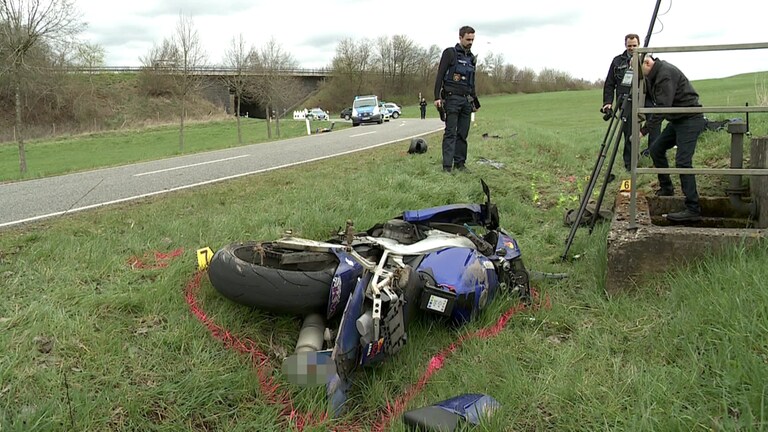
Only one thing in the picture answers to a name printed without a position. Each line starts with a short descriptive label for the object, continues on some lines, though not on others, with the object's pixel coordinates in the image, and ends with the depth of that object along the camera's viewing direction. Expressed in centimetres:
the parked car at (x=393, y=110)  5025
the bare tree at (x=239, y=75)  2991
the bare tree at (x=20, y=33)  1471
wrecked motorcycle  292
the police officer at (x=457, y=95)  802
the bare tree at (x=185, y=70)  2397
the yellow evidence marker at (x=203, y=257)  391
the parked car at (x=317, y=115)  5702
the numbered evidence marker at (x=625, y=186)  583
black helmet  1084
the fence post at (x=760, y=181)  457
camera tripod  450
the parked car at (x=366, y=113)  3278
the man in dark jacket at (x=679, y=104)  504
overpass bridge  2787
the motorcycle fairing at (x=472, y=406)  247
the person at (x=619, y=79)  797
